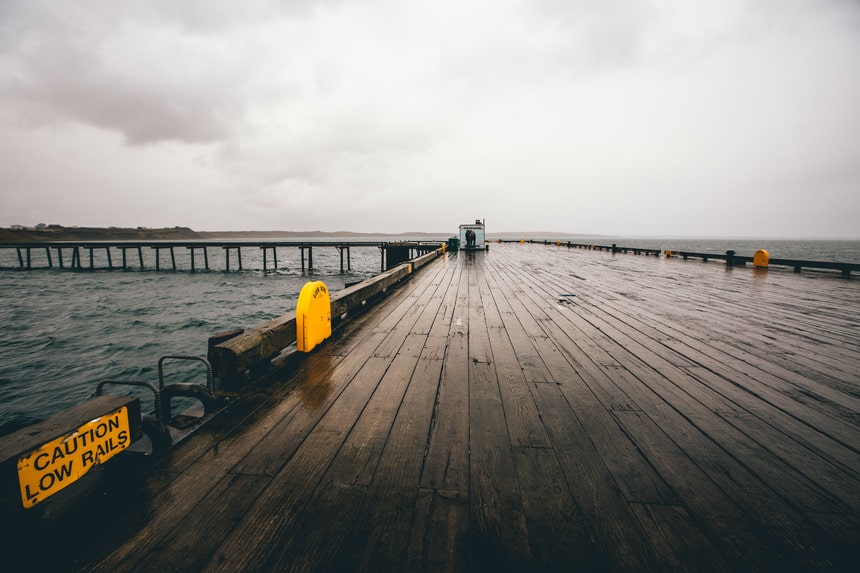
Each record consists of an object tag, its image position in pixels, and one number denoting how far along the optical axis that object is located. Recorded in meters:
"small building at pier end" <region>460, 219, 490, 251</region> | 24.66
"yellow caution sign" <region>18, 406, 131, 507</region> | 1.36
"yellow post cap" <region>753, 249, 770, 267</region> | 12.97
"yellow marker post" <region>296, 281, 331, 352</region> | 3.68
